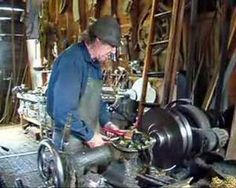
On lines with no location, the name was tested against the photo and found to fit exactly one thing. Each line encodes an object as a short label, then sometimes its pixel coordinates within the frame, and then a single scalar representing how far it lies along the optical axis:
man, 1.47
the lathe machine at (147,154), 1.20
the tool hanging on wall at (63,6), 4.28
